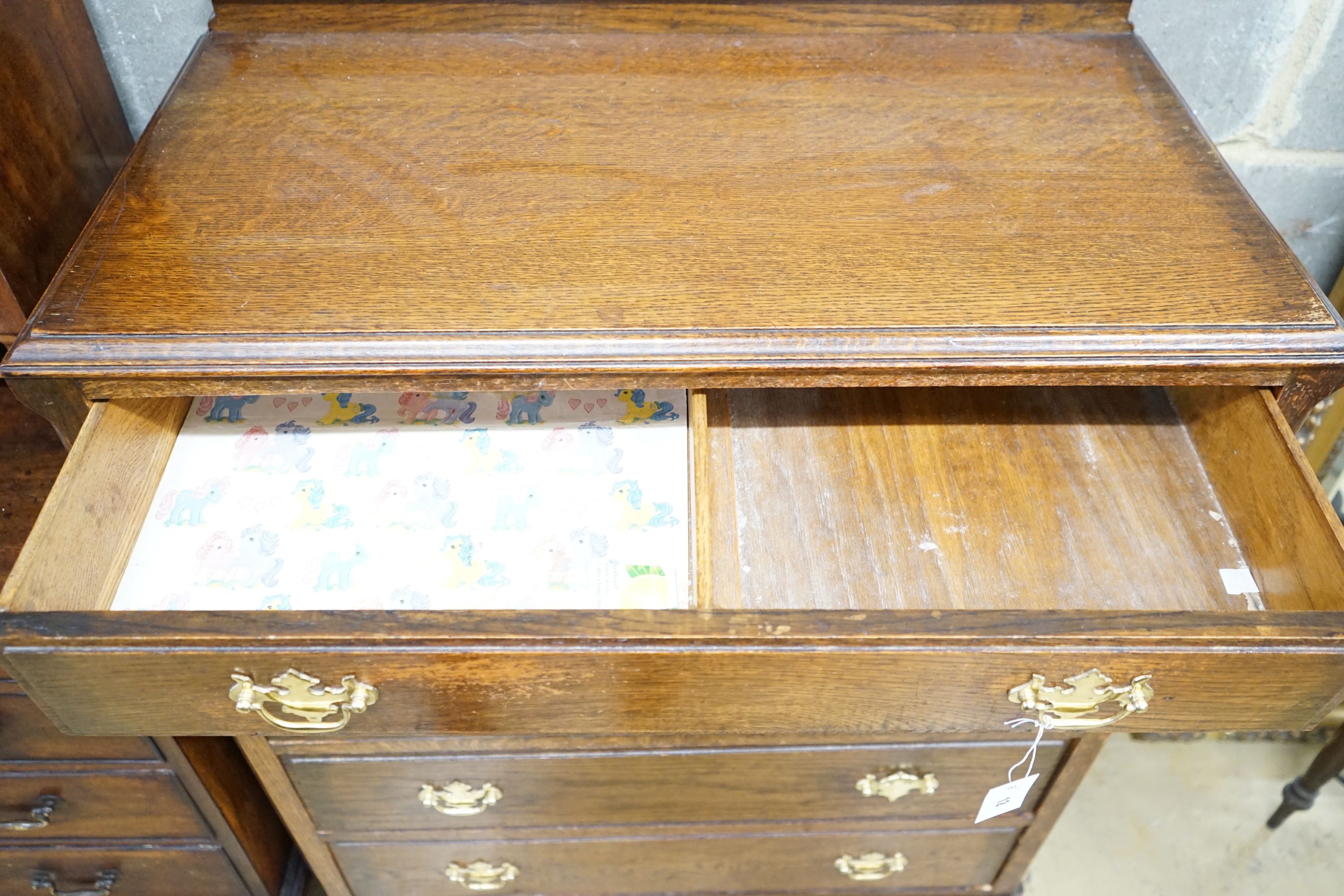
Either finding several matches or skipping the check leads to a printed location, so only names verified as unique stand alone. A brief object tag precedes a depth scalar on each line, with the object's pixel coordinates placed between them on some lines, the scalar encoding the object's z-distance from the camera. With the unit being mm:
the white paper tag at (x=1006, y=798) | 933
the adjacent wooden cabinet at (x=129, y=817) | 958
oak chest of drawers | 713
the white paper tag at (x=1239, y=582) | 869
